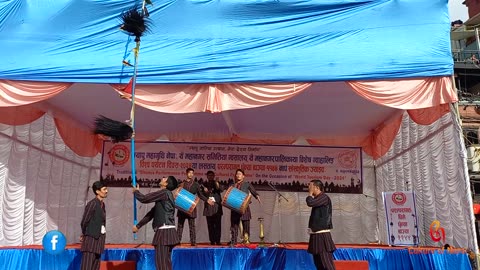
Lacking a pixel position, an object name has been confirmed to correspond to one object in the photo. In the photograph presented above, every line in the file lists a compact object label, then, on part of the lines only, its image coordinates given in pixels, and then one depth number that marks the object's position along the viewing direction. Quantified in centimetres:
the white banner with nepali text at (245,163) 837
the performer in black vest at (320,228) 423
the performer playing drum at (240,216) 635
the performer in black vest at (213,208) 672
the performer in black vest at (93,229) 428
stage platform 521
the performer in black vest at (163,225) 444
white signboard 626
